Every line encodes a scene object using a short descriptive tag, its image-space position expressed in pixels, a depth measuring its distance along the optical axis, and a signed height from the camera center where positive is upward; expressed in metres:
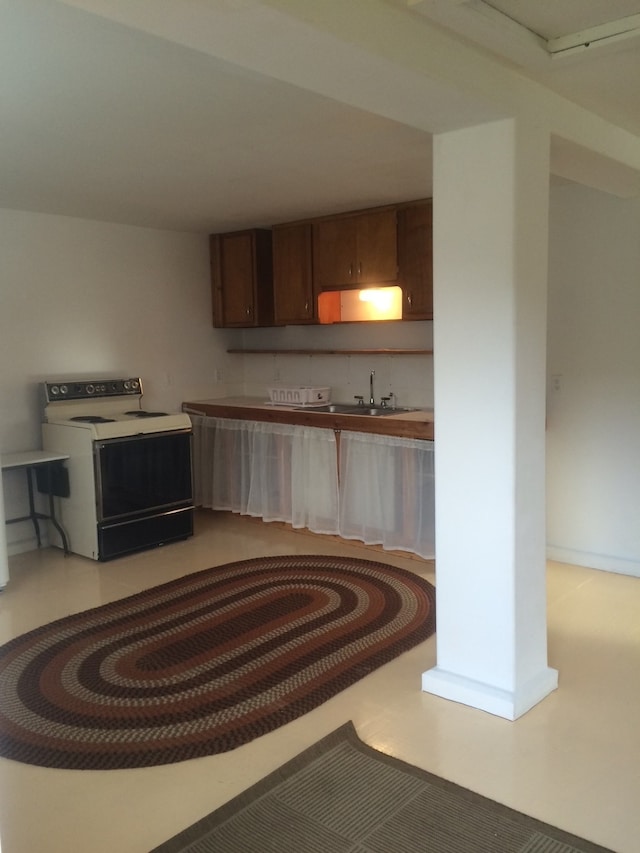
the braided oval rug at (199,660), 2.54 -1.26
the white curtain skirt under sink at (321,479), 4.32 -0.78
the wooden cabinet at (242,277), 5.43 +0.67
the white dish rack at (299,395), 5.12 -0.23
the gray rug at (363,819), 1.97 -1.32
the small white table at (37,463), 4.34 -0.57
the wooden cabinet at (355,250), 4.60 +0.74
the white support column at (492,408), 2.43 -0.18
